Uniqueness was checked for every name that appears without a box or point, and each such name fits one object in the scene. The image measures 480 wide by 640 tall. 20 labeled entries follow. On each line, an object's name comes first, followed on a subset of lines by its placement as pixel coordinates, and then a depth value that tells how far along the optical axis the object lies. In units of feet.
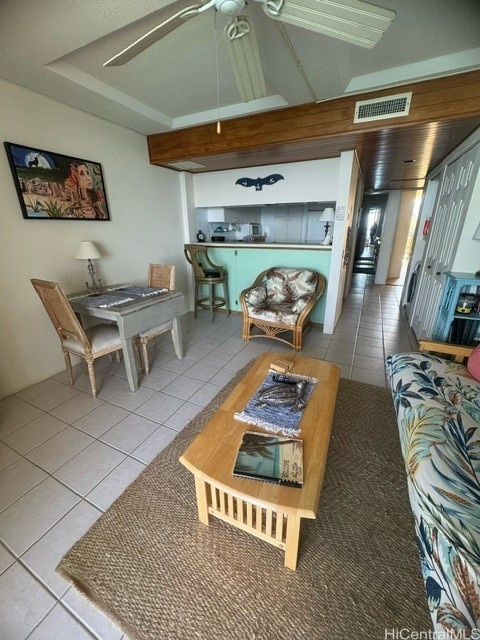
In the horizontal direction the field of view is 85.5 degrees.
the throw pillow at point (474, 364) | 5.49
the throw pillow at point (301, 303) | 9.80
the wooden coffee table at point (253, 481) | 3.15
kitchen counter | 10.75
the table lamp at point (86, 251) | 8.05
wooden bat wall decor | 11.55
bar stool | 12.25
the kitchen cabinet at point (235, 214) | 16.24
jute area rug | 3.07
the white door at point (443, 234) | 7.55
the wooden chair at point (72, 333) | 6.26
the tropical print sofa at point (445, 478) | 2.57
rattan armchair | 9.64
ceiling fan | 3.19
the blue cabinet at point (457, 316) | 6.90
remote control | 5.35
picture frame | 7.02
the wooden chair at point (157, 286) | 7.98
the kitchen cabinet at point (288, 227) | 19.69
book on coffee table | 3.37
